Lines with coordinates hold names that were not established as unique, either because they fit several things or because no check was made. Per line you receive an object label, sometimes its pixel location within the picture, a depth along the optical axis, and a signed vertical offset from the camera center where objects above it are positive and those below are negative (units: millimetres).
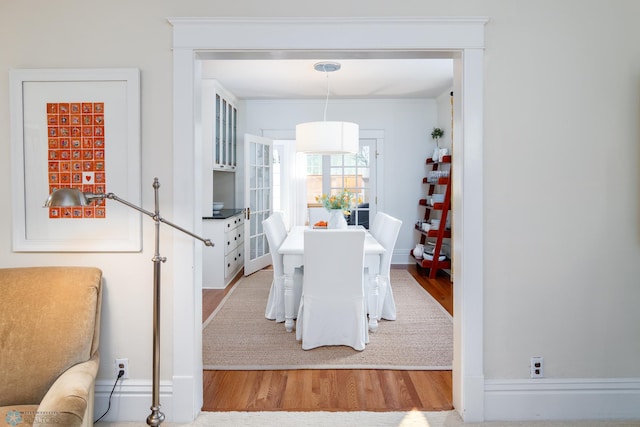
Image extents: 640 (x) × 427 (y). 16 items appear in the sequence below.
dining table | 3506 -565
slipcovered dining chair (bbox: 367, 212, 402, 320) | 3637 -674
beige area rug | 3012 -1076
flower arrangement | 4176 -5
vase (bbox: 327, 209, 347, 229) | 4184 -166
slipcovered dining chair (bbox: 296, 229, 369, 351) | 3115 -639
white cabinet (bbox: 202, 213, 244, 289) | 4980 -612
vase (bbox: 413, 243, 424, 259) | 5984 -674
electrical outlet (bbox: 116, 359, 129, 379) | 2268 -839
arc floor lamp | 1913 -520
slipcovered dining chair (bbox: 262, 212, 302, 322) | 3689 -679
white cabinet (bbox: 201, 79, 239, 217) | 5109 +819
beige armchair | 1822 -567
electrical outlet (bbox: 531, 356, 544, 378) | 2285 -851
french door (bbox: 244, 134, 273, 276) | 5641 +62
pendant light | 4039 +586
